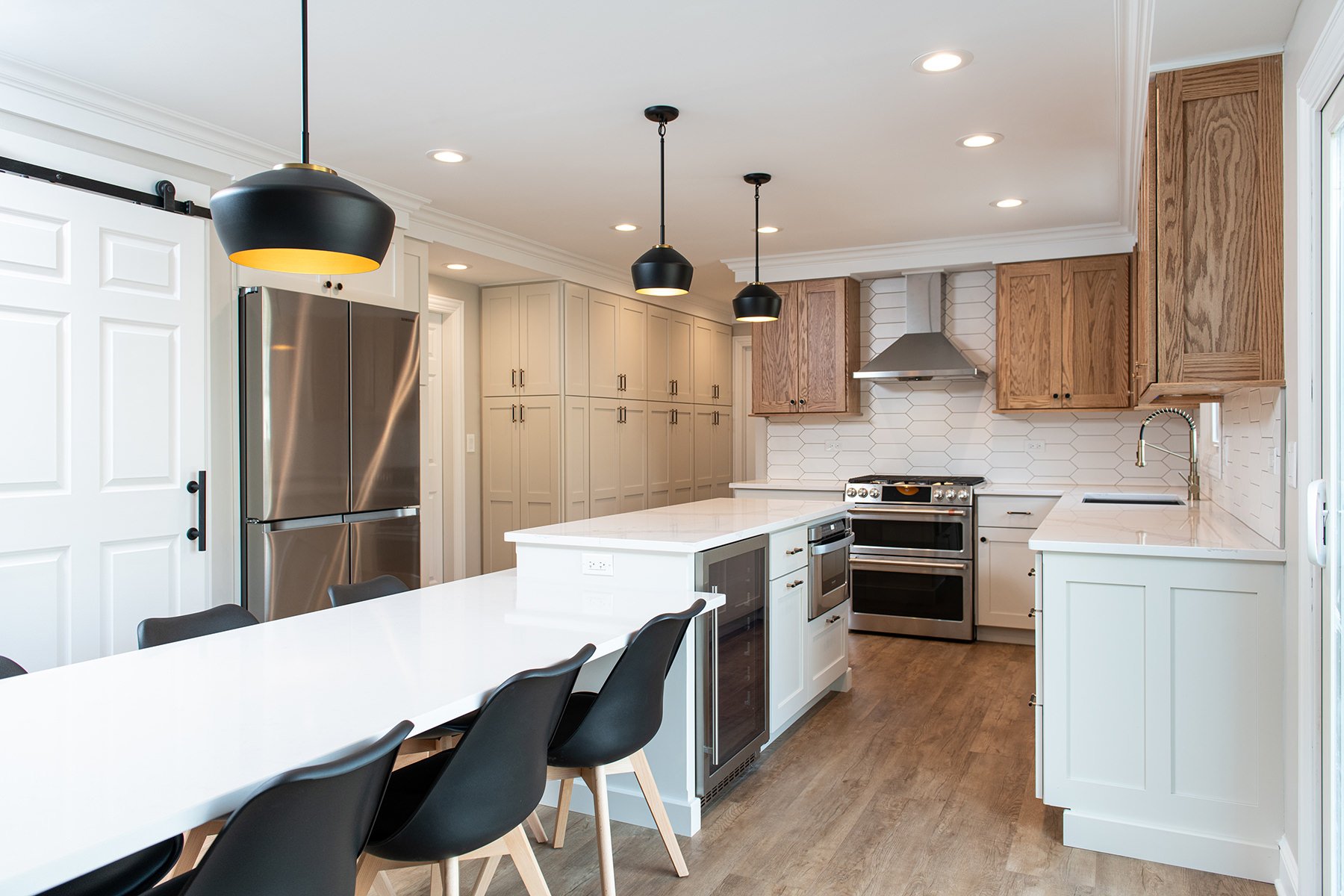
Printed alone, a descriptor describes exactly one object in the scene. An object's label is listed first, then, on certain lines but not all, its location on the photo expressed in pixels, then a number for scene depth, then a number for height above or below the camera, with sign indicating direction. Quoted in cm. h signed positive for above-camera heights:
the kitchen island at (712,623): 266 -61
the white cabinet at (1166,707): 238 -76
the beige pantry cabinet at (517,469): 584 -18
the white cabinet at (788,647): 322 -79
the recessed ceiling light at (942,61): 280 +124
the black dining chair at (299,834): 108 -51
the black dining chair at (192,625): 213 -47
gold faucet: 437 -14
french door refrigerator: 351 -2
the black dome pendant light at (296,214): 159 +43
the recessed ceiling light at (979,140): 357 +124
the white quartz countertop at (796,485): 577 -29
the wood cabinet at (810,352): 586 +61
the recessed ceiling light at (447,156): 368 +122
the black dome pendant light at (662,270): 318 +63
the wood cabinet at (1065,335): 517 +65
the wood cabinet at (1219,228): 232 +58
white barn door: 286 +9
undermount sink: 440 -30
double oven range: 518 -69
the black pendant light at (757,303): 396 +63
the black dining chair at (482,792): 153 -63
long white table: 105 -44
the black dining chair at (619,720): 200 -66
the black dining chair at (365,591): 261 -45
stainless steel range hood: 554 +59
